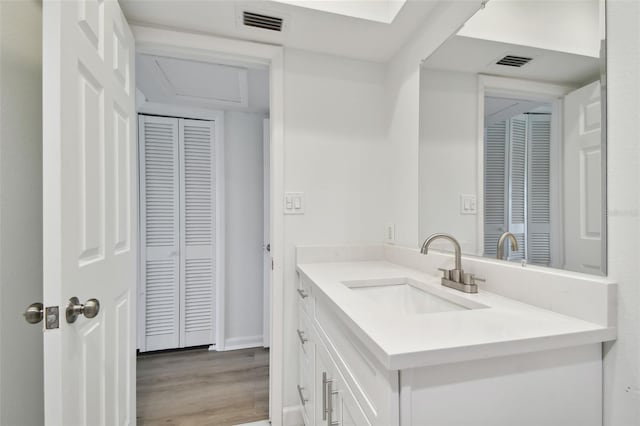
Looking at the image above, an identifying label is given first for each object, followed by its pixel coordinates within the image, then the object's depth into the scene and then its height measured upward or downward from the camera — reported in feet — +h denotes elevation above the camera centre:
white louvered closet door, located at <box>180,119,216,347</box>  8.71 -0.58
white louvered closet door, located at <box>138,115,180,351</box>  8.40 -0.53
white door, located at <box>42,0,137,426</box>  2.51 +0.05
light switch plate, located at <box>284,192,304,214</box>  5.53 +0.17
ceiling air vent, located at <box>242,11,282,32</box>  4.67 +3.09
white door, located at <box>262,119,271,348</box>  8.79 -0.69
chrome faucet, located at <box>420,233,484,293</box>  3.42 -0.79
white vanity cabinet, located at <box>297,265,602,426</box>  2.02 -1.30
